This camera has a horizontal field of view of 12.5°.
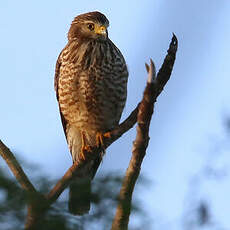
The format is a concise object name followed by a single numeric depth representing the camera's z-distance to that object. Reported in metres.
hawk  10.33
